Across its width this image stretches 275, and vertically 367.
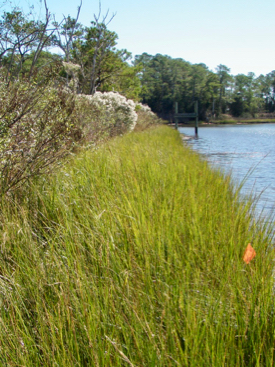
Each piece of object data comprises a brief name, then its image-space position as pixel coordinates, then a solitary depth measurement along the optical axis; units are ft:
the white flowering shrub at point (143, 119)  68.30
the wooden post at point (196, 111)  128.16
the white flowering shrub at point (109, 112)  26.66
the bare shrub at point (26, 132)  12.45
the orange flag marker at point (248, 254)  9.09
